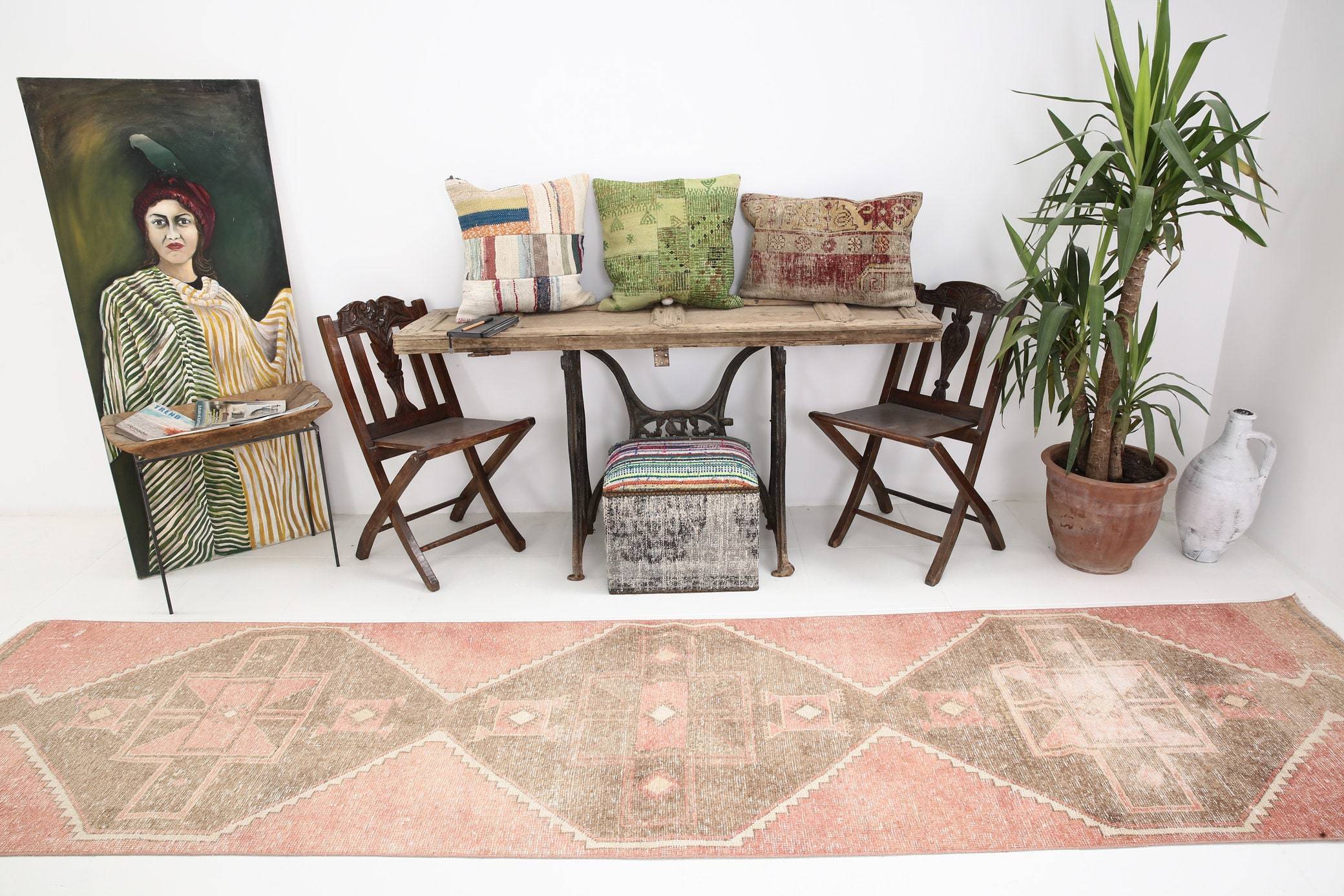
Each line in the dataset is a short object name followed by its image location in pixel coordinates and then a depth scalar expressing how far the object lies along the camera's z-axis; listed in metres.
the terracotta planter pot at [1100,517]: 3.02
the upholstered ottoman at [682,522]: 2.97
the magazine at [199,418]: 2.89
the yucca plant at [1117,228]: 2.55
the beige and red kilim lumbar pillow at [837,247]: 3.05
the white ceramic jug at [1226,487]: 3.07
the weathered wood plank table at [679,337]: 2.90
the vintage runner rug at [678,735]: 2.08
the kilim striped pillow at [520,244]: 3.04
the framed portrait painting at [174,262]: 3.07
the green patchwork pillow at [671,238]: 3.08
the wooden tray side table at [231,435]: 2.82
